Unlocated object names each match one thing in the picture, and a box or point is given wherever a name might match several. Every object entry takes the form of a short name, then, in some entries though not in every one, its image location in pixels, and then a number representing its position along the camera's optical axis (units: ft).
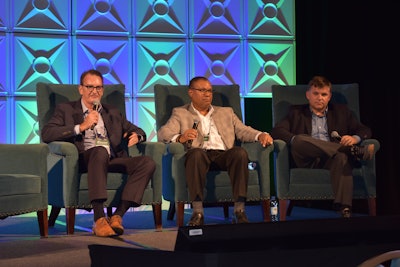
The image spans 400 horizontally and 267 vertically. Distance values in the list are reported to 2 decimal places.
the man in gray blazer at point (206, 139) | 22.41
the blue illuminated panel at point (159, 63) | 31.03
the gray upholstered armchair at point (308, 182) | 23.88
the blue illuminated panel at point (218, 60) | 31.74
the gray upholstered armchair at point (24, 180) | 19.40
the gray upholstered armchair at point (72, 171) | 21.70
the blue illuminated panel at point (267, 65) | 32.43
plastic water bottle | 23.67
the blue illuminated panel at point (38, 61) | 29.35
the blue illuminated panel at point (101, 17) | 30.06
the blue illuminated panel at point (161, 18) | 30.92
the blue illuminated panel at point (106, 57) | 30.08
